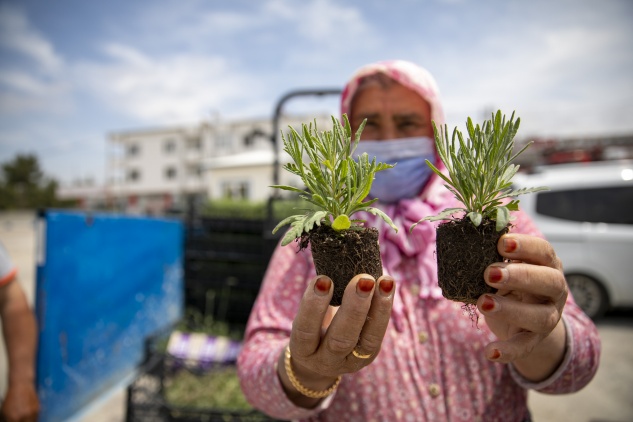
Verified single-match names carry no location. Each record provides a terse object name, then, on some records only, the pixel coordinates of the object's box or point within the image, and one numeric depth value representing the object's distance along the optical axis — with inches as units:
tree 1797.5
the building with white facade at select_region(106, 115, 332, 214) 1643.7
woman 36.9
